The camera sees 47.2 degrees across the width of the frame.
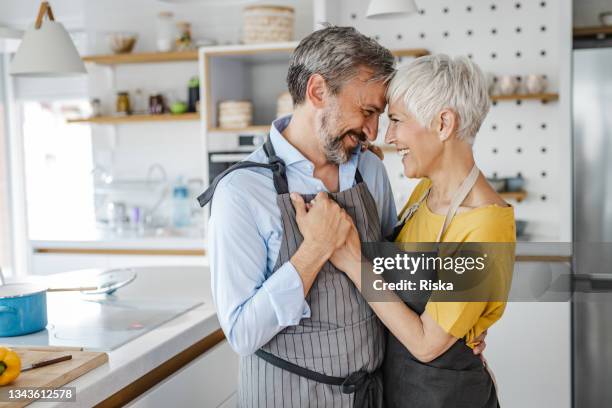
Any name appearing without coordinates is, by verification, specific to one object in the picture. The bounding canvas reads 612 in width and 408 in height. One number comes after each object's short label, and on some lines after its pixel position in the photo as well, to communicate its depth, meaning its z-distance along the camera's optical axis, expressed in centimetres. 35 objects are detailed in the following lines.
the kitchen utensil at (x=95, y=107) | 504
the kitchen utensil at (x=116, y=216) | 509
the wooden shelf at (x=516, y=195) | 385
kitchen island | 154
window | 562
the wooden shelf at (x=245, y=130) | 439
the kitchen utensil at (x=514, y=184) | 396
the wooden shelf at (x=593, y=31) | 421
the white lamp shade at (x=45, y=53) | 256
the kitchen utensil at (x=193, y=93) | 477
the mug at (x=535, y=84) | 383
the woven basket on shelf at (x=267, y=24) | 430
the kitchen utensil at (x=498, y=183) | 392
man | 145
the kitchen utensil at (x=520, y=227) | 391
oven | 442
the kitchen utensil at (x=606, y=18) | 415
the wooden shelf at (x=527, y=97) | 381
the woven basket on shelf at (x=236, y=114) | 442
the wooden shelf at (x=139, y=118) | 470
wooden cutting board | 139
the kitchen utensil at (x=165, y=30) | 479
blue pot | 172
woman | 143
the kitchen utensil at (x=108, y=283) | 219
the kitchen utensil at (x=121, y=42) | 486
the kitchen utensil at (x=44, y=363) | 148
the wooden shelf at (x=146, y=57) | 471
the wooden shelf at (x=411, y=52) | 400
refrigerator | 353
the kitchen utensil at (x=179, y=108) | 477
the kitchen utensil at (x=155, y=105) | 489
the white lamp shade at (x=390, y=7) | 294
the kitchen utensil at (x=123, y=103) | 498
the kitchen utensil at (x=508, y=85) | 383
